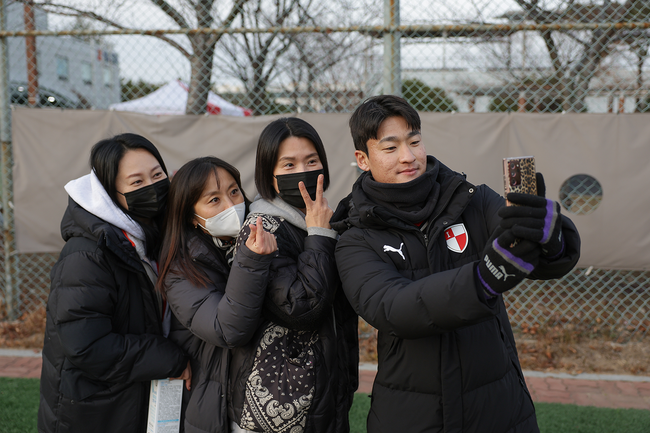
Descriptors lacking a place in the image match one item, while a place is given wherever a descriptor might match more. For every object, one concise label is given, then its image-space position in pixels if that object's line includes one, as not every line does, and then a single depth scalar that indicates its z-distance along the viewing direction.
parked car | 4.79
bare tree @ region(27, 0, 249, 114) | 4.62
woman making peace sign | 1.74
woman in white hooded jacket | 1.94
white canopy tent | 7.39
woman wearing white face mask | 1.73
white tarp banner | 3.91
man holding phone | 1.47
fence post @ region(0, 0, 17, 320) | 4.51
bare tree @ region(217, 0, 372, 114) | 4.70
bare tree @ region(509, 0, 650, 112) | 4.52
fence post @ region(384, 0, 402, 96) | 4.04
